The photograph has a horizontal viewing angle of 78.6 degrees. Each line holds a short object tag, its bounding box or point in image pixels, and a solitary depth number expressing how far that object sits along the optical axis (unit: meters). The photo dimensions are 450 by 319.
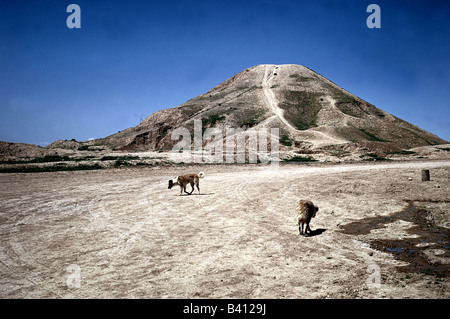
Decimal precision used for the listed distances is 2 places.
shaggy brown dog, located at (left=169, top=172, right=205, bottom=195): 18.34
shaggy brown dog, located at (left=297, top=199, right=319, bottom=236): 9.69
